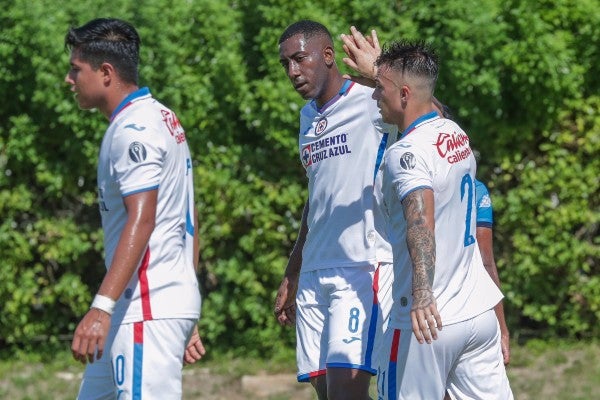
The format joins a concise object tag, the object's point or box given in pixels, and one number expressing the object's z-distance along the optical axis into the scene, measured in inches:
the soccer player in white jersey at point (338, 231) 498.6
